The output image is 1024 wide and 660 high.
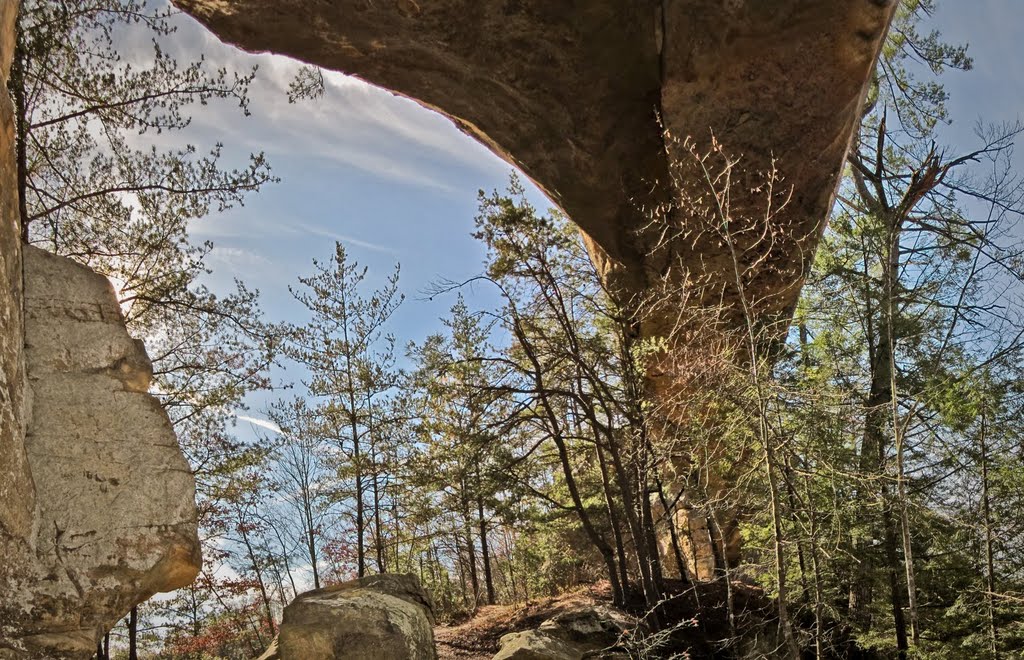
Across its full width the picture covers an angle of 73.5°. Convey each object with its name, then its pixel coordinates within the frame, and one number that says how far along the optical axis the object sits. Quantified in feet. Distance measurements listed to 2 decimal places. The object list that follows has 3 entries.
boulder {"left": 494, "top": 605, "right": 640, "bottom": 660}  25.45
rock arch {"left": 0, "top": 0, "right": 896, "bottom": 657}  14.82
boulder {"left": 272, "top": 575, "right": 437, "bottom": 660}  22.03
